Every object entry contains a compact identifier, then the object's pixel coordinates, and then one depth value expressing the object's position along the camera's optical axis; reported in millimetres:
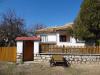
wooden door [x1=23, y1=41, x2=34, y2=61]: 8400
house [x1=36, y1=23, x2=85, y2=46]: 11797
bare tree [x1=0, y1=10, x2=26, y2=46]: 13705
